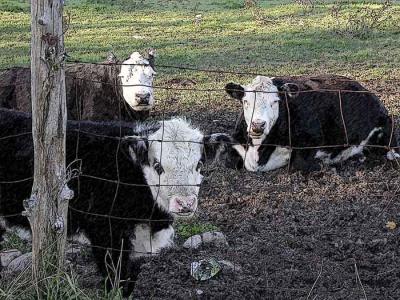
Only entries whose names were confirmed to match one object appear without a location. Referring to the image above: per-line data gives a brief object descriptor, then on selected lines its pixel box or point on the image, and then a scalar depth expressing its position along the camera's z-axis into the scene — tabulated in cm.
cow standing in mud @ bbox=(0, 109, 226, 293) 443
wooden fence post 337
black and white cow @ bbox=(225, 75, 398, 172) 744
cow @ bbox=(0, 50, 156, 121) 793
